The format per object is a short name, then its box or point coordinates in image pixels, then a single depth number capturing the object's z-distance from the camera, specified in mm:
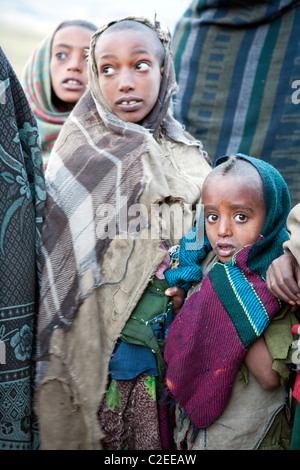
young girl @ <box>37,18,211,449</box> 1969
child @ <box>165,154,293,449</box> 1879
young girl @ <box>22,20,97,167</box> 2646
